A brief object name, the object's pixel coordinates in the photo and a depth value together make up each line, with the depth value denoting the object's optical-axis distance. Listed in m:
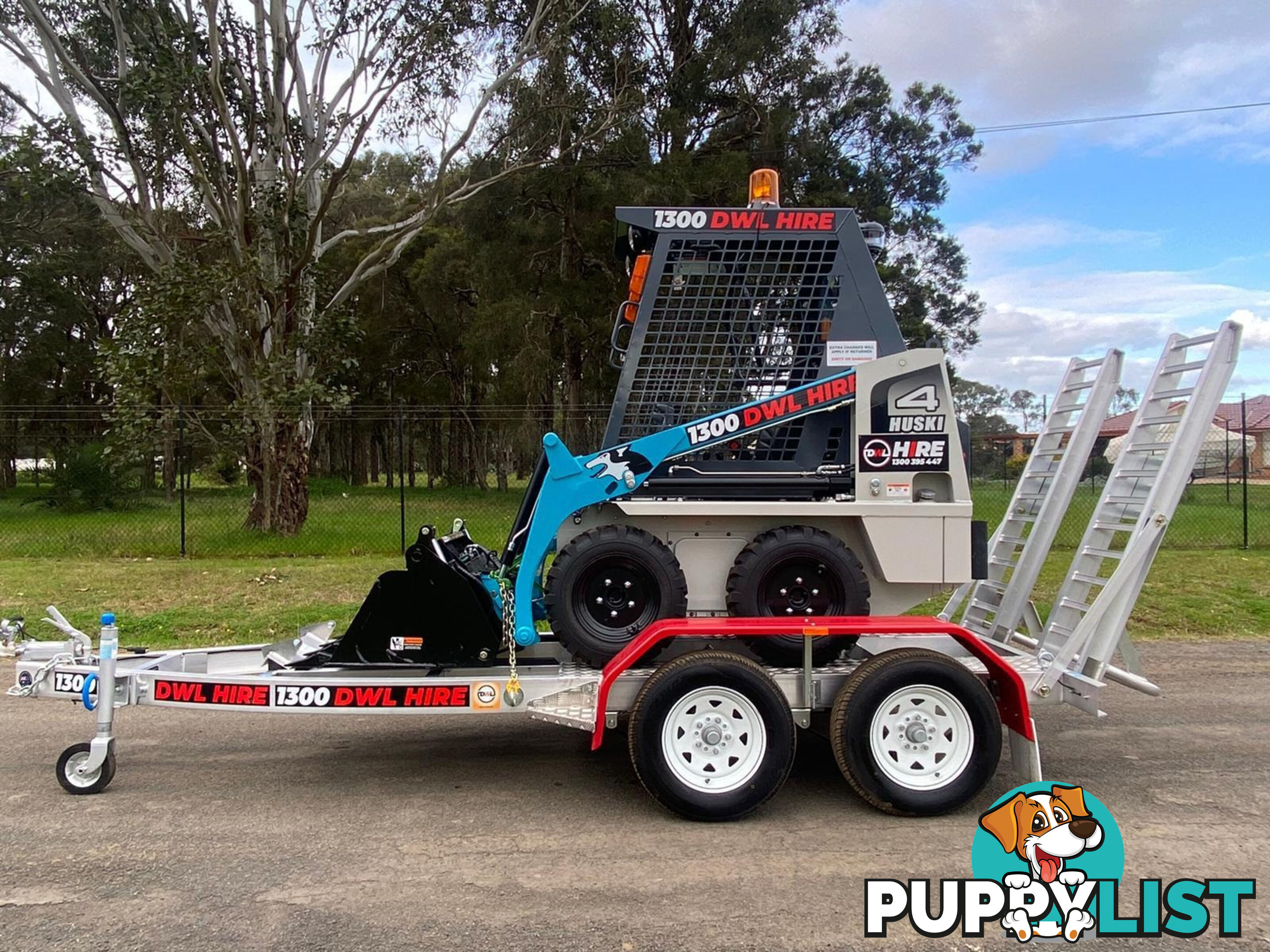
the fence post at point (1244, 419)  14.36
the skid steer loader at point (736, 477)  5.02
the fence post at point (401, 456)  13.30
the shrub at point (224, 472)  25.36
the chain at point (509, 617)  5.02
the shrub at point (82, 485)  23.44
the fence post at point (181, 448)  13.88
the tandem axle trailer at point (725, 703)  4.48
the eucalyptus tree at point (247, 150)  16.19
